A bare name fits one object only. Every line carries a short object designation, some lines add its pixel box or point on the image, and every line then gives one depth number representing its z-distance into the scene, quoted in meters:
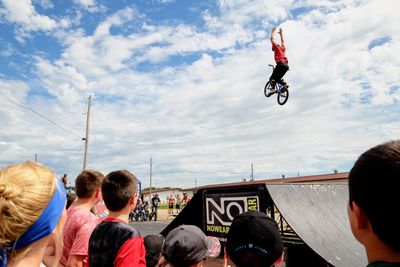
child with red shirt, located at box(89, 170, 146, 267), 2.45
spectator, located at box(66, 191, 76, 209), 5.61
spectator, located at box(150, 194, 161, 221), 25.39
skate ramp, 4.63
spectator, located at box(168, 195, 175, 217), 28.83
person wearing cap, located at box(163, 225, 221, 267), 2.09
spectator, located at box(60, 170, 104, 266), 2.82
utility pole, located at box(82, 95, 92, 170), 23.67
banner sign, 5.48
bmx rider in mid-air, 10.70
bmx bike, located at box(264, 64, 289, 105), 11.69
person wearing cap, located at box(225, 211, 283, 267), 1.57
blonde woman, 1.37
